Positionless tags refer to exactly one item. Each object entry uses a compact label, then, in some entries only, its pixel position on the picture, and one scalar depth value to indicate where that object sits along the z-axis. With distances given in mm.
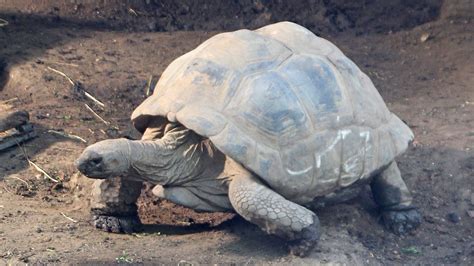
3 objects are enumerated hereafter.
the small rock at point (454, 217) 11172
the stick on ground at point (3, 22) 16350
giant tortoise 9352
